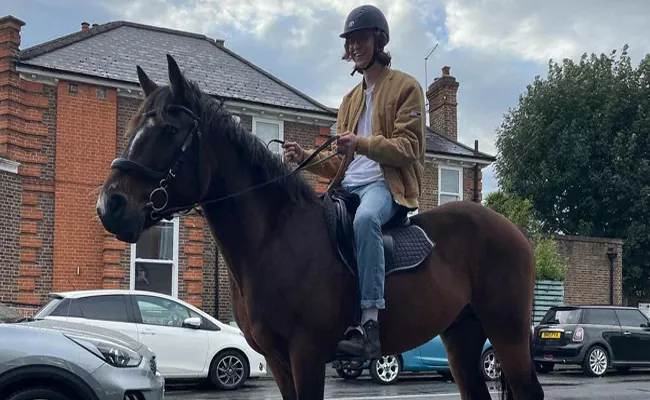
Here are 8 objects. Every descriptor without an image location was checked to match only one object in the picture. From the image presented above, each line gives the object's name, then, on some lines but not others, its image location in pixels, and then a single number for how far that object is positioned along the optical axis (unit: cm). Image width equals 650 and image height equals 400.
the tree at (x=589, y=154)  3238
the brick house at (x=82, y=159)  1738
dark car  1747
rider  408
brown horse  376
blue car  1441
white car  1210
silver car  543
